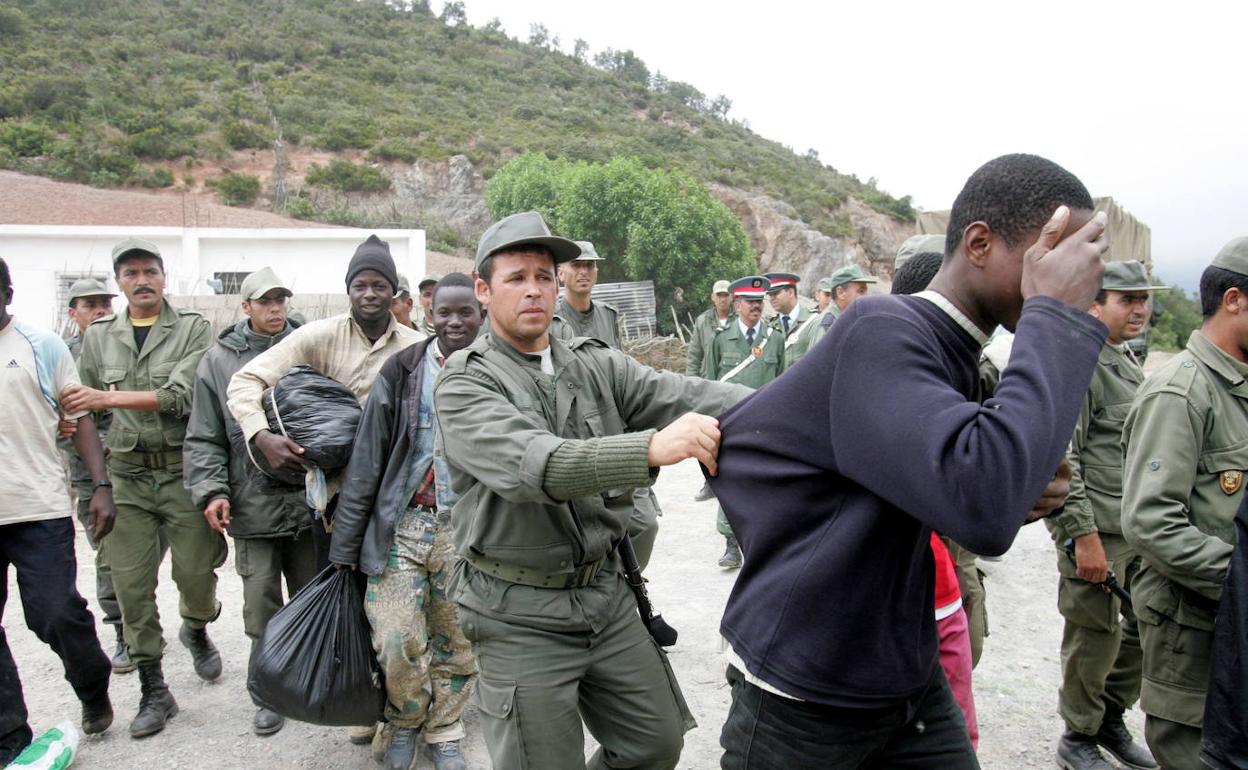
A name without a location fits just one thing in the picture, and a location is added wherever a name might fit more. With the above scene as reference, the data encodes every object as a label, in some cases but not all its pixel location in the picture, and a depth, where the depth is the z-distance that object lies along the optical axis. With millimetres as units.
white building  20969
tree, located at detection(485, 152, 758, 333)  28062
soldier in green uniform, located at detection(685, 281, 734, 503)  8547
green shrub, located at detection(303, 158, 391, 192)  41406
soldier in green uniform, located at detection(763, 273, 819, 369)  8945
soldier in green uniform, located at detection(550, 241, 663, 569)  6047
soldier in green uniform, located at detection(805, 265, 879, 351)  7750
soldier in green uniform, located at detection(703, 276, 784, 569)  8016
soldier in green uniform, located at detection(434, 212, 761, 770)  2469
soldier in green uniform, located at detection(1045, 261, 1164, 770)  3662
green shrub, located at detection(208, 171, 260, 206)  39344
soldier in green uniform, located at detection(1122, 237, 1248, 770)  2559
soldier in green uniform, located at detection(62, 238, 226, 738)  4551
